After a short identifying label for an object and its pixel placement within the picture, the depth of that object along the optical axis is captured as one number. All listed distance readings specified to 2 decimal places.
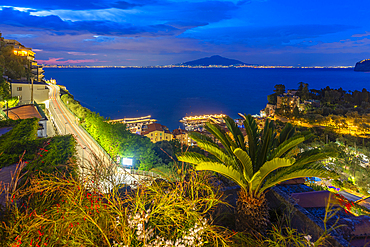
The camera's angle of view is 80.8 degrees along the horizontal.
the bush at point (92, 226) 2.75
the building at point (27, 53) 42.72
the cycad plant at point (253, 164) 3.88
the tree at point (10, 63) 30.39
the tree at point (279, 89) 61.66
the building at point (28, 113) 14.00
